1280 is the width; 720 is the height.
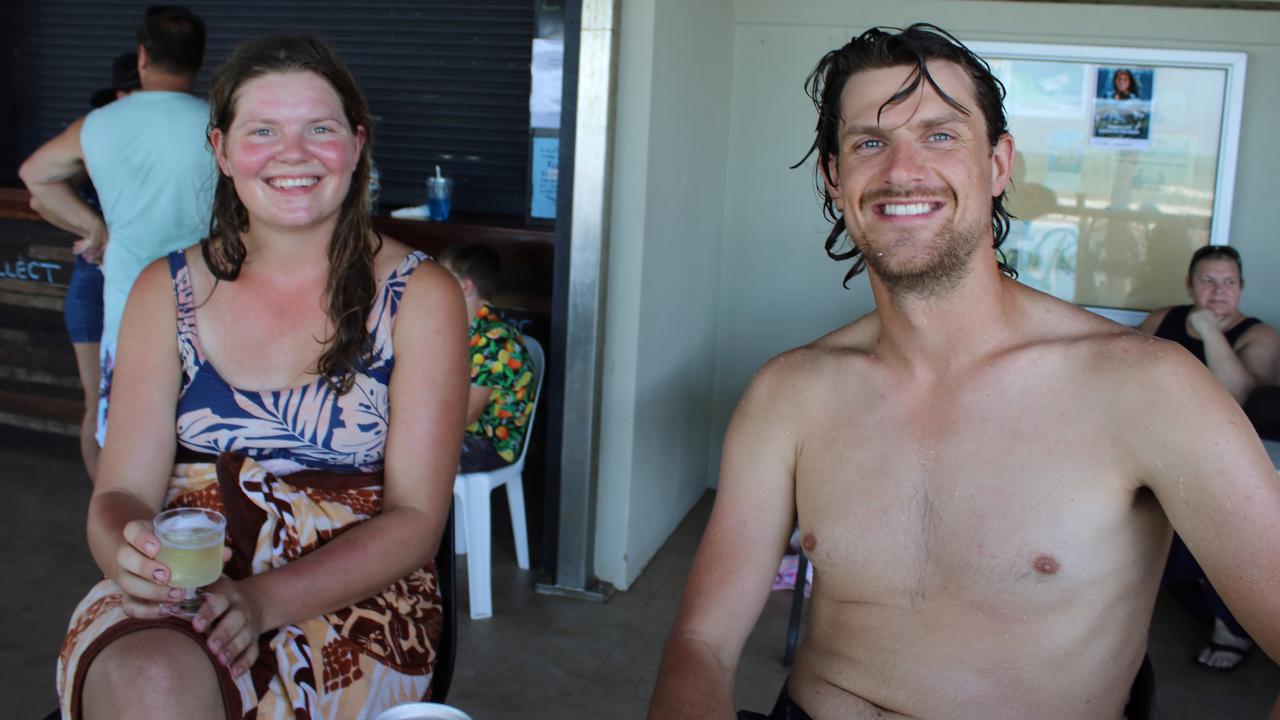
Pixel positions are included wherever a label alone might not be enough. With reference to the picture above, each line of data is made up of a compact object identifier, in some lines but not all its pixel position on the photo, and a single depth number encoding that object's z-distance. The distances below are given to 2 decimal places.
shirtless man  1.51
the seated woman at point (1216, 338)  3.71
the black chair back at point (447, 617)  2.06
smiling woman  1.86
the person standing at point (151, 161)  3.33
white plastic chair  3.70
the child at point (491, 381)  3.82
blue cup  4.88
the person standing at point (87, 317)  4.13
